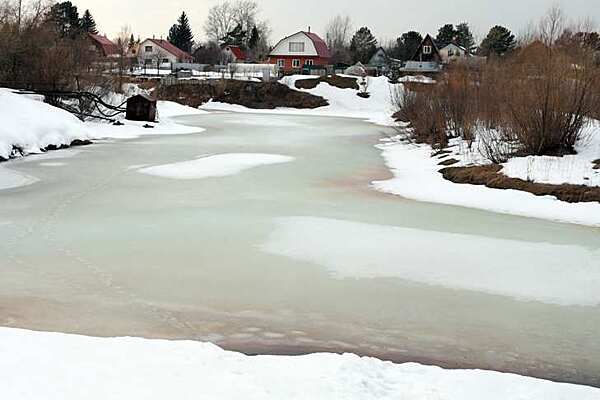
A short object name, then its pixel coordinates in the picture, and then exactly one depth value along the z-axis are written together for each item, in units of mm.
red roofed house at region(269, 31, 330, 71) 76500
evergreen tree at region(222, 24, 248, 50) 102219
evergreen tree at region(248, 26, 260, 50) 99812
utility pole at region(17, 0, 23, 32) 28062
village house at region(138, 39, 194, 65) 92075
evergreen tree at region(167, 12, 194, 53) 112500
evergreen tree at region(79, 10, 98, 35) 98681
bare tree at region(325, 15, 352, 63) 101112
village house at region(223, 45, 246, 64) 88875
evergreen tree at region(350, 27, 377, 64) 86500
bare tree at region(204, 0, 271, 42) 106562
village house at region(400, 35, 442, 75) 65875
